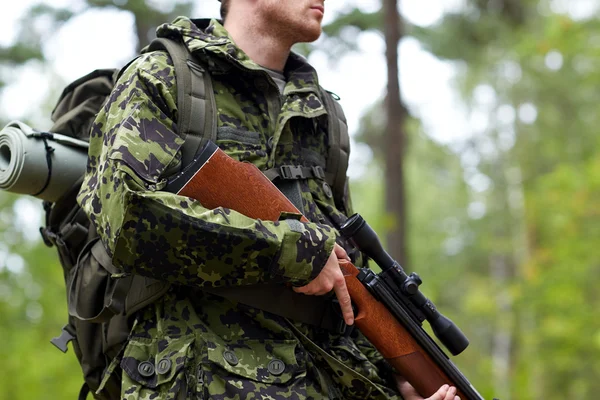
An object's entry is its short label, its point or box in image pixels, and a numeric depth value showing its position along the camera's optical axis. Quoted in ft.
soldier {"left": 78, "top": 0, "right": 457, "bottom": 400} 8.82
